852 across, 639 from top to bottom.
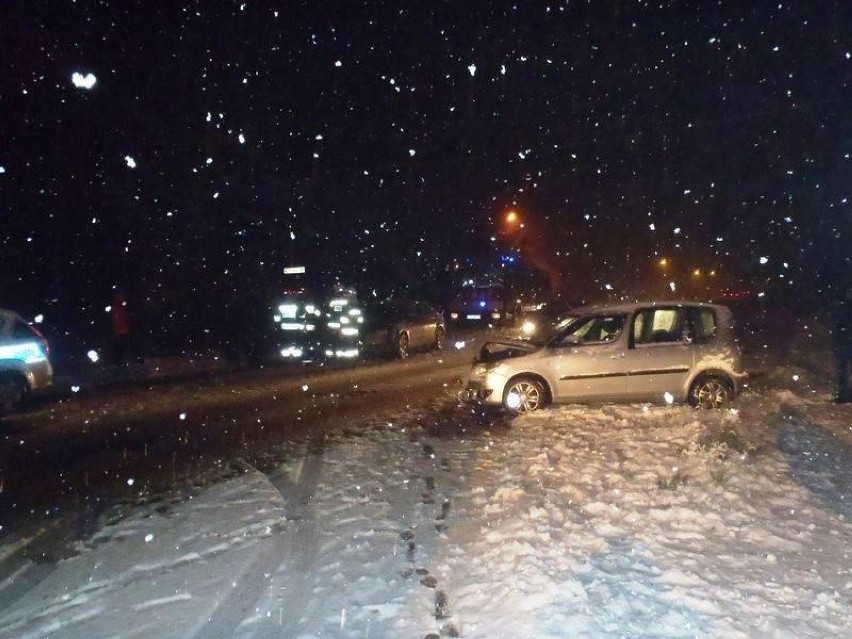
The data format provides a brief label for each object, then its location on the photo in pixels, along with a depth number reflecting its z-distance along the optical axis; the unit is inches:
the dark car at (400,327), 805.9
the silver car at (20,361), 508.1
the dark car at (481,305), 1234.0
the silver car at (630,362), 434.3
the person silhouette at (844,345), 479.8
